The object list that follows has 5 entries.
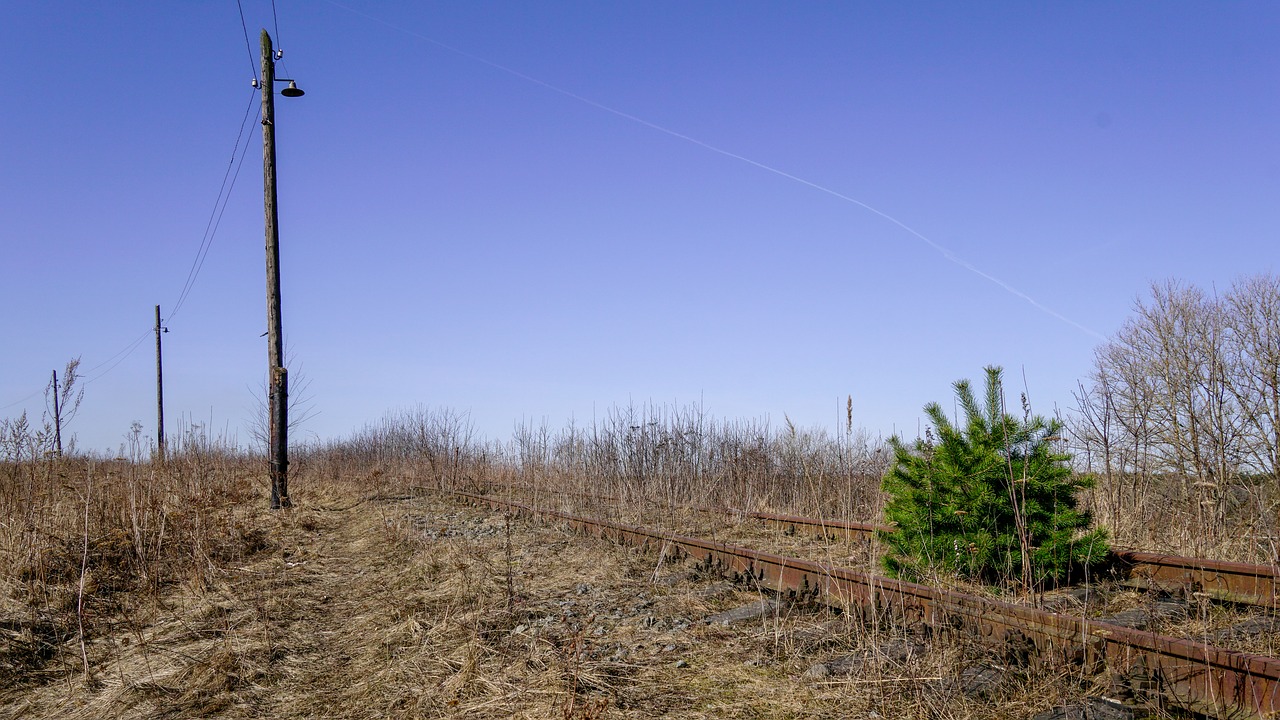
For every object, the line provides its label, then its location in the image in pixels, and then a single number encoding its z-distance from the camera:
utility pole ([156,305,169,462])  29.08
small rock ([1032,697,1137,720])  3.20
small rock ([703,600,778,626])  5.02
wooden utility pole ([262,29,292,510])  13.54
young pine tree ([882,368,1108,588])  5.39
